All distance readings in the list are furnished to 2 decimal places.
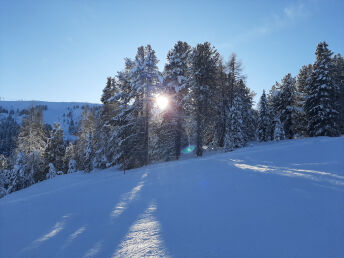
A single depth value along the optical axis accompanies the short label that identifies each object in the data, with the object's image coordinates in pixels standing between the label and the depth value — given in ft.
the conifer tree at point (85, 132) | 94.37
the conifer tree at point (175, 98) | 69.00
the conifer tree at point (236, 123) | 81.30
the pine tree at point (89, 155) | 83.41
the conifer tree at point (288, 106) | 93.97
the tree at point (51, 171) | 89.20
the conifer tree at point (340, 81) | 91.86
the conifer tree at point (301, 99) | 89.99
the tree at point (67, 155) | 128.83
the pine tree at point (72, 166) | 107.47
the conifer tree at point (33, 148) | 87.76
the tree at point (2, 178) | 83.32
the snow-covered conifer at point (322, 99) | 76.48
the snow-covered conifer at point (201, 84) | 69.41
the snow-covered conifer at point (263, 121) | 108.47
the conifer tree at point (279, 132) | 90.70
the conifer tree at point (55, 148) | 107.65
